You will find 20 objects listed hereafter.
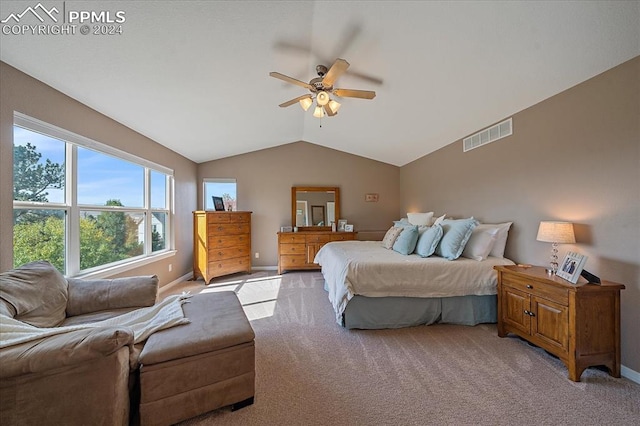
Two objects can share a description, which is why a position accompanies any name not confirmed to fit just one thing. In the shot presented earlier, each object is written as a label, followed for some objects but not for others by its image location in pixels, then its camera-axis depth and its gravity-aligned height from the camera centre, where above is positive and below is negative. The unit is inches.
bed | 100.1 -33.4
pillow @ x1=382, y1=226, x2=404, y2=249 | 138.6 -15.3
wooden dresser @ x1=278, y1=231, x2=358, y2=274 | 195.8 -29.5
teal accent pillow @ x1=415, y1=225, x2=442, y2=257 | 114.0 -14.7
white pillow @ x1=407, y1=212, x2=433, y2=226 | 163.2 -5.3
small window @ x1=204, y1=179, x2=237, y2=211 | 205.3 +18.0
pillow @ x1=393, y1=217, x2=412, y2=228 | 148.2 -8.3
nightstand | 69.3 -33.0
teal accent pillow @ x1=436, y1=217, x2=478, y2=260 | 109.2 -12.9
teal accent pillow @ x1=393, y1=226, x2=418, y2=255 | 121.7 -15.3
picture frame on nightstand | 72.0 -17.5
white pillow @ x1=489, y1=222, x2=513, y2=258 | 111.0 -14.1
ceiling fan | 87.5 +46.9
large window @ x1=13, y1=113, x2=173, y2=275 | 77.1 +4.4
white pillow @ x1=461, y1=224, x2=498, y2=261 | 108.6 -14.8
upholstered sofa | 42.3 -29.5
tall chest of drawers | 170.9 -23.1
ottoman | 52.1 -35.6
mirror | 213.0 +3.5
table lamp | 79.6 -8.0
